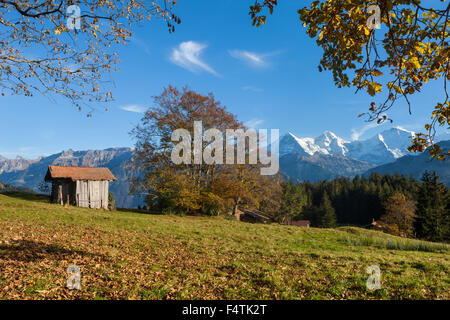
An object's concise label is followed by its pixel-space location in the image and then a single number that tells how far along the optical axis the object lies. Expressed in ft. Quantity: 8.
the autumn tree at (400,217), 178.60
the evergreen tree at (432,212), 146.72
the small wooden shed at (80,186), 95.91
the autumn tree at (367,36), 12.48
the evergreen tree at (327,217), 258.37
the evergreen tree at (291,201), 257.14
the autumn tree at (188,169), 93.04
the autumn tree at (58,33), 20.54
